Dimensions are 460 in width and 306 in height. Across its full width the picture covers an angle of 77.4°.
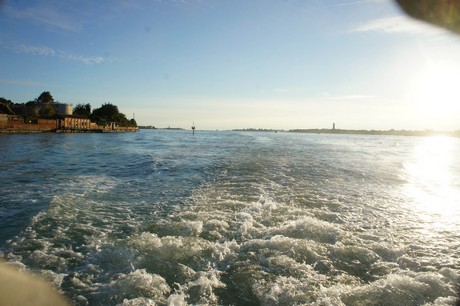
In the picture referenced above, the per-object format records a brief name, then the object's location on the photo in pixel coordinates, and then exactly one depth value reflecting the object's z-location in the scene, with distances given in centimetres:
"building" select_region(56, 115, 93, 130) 7144
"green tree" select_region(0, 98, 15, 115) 6314
